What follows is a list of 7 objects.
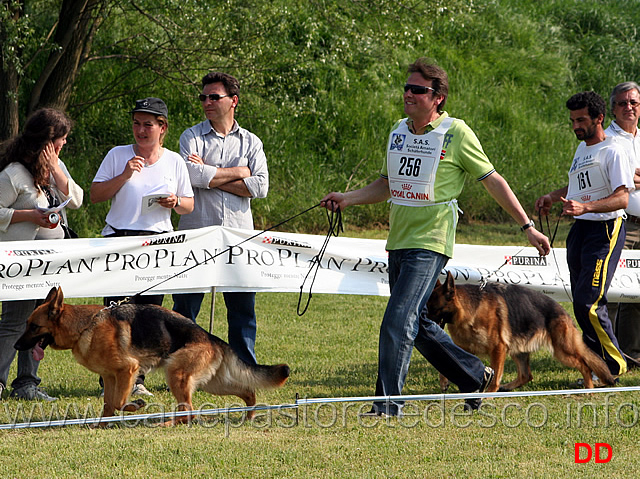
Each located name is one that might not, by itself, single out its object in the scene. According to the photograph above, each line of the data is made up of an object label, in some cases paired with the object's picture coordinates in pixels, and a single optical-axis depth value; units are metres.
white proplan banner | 11.92
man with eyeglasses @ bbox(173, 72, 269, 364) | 12.30
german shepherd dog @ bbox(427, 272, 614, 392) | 12.00
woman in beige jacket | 11.11
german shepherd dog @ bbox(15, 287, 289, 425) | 10.15
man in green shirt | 9.92
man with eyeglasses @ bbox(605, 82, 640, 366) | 13.25
